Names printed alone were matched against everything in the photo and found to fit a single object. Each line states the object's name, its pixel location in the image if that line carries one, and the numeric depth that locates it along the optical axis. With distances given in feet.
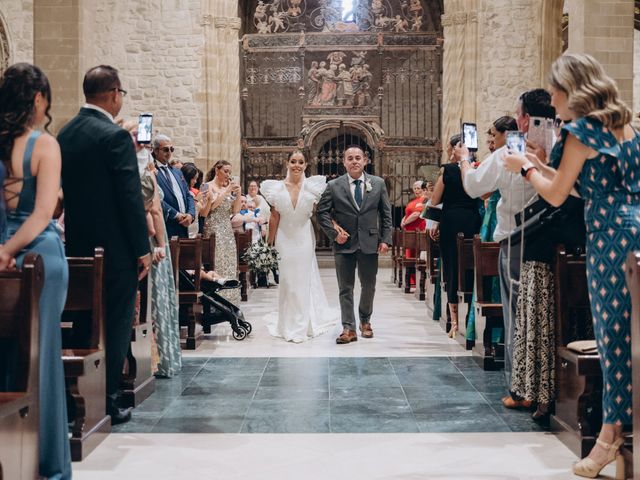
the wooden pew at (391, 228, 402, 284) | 46.01
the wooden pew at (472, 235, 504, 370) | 19.54
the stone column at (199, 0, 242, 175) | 55.06
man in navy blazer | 22.94
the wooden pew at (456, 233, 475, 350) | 22.18
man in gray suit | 24.73
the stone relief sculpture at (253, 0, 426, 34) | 63.82
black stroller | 24.53
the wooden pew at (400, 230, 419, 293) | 38.75
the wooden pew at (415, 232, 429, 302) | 36.88
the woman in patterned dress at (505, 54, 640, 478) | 11.23
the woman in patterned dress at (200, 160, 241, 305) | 29.37
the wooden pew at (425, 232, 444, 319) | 30.53
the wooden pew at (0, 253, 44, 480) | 9.23
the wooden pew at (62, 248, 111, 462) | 12.84
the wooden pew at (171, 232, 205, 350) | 23.04
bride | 25.55
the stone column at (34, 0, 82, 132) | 33.55
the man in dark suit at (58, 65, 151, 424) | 14.16
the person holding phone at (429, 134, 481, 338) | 24.29
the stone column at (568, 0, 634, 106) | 32.78
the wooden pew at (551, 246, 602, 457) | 12.79
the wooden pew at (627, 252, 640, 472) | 10.30
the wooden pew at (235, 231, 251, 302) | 37.22
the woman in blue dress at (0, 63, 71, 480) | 10.41
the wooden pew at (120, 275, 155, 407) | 16.38
